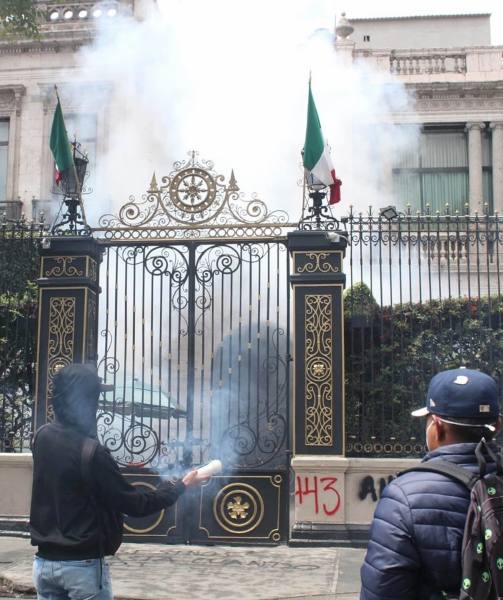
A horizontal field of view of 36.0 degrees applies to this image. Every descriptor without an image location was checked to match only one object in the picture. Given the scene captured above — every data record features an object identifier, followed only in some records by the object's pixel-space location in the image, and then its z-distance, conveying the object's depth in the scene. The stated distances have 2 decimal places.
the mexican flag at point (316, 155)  7.91
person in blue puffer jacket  2.20
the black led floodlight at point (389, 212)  8.06
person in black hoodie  3.22
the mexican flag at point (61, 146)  8.27
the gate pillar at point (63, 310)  7.96
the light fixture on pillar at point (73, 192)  8.30
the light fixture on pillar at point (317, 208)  7.98
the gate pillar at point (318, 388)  7.46
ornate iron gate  7.60
